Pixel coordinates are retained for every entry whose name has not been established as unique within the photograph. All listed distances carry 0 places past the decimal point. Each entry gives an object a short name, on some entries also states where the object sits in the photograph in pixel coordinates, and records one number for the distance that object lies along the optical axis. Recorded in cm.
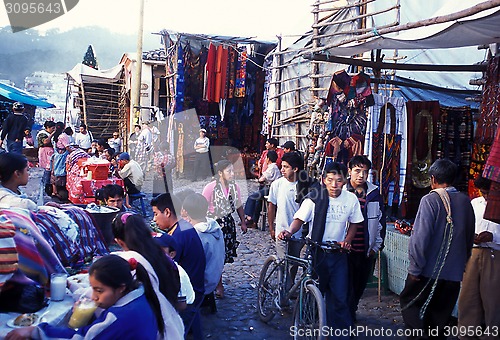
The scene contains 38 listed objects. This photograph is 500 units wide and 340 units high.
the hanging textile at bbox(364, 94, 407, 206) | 738
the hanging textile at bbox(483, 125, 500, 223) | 395
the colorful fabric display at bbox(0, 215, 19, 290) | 277
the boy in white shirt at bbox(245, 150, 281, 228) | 956
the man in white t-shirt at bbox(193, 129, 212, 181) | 1652
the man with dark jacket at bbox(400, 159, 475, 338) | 427
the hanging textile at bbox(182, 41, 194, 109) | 1630
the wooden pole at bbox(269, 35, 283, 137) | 1349
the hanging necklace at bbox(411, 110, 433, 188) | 780
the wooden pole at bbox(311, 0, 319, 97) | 893
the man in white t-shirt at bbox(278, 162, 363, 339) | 460
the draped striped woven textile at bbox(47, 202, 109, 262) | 443
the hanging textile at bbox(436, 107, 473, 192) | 803
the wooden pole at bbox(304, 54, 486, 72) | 747
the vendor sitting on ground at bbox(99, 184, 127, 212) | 599
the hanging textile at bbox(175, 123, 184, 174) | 1702
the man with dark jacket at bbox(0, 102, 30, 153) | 1117
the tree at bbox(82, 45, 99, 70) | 3497
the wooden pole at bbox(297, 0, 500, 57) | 413
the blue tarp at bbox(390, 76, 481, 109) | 1072
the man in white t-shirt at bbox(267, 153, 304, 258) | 576
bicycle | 429
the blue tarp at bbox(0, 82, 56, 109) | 2025
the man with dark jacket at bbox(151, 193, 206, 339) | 413
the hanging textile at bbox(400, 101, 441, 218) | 776
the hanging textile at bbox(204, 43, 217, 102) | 1616
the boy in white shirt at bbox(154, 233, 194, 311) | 326
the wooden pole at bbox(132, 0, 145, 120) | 1798
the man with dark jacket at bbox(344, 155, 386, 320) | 510
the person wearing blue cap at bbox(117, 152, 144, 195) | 995
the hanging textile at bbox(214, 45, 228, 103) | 1623
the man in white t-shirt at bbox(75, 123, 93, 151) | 1575
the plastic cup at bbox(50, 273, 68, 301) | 313
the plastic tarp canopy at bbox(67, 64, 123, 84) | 2278
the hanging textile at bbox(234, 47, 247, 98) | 1666
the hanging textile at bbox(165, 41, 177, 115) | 1669
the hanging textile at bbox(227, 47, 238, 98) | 1650
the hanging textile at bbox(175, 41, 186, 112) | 1622
